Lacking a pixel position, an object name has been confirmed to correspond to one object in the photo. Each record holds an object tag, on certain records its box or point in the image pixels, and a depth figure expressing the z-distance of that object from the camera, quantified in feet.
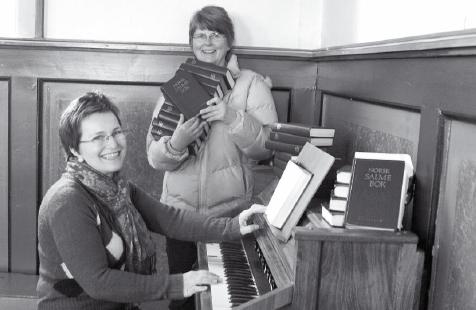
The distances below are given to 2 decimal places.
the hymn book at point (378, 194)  5.65
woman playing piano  6.68
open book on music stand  6.19
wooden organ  5.55
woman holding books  9.63
